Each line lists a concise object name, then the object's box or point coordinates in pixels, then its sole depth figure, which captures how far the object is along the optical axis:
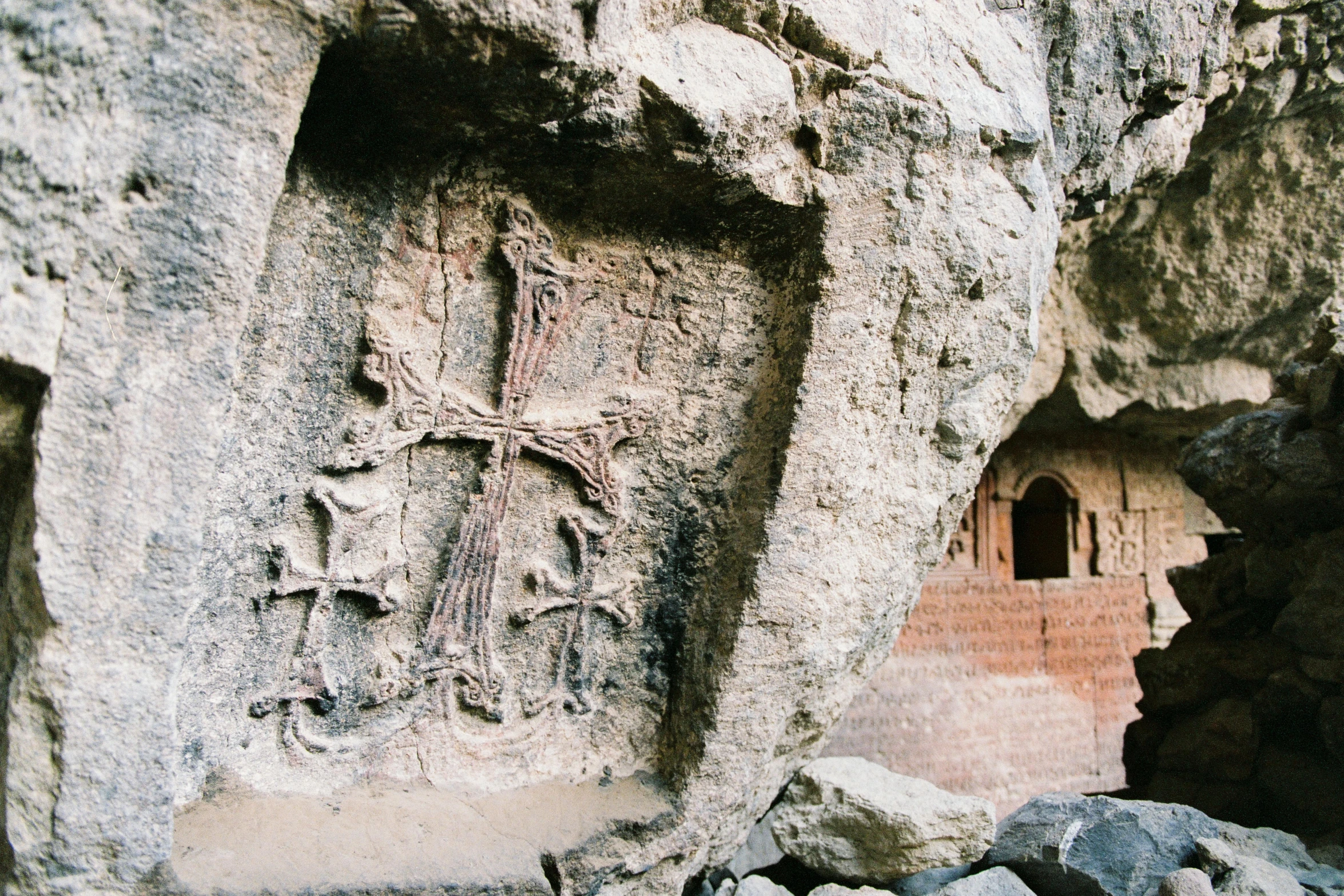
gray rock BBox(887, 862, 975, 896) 2.15
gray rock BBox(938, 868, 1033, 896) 2.04
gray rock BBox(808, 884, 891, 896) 2.09
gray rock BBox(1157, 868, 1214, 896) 1.89
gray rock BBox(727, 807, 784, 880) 3.28
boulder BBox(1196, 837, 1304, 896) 1.94
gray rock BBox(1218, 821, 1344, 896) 2.13
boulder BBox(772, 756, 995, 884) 2.16
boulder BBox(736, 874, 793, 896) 2.08
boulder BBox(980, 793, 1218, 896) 2.04
